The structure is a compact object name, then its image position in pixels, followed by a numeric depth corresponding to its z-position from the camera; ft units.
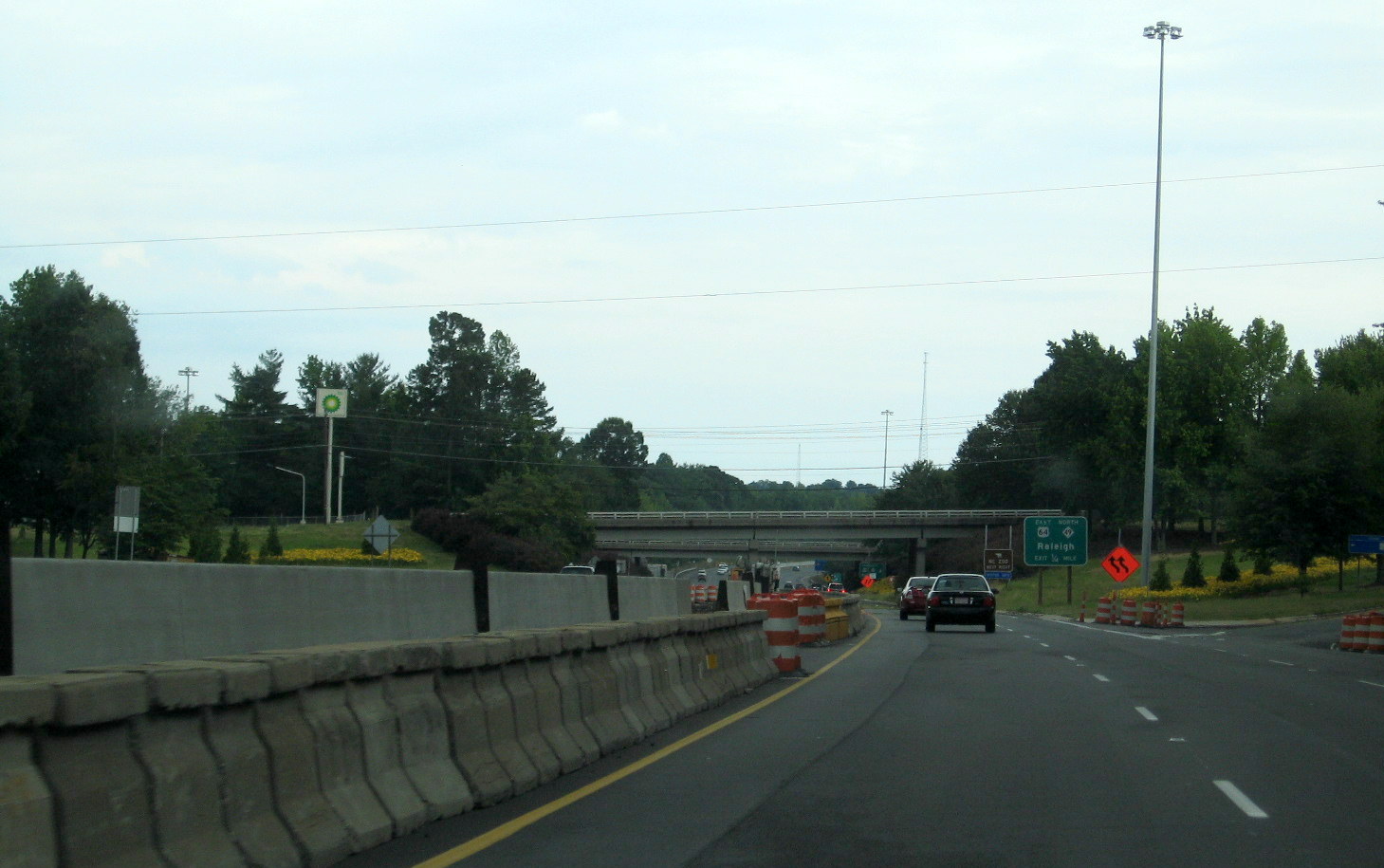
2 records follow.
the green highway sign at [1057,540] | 218.18
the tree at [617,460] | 561.84
